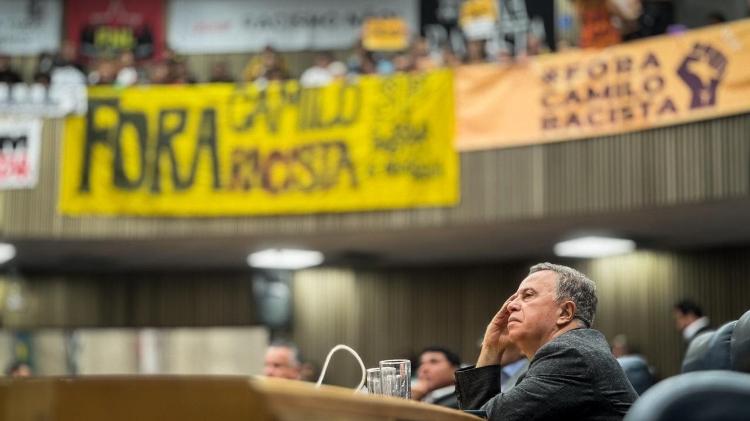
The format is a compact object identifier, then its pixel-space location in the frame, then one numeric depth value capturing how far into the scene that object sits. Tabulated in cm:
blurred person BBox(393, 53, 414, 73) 1112
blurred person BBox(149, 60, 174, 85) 1198
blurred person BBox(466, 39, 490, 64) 1091
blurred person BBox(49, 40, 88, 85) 1173
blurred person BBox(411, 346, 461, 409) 664
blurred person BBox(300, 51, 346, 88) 1124
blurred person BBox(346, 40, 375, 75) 1163
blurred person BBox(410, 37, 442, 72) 1096
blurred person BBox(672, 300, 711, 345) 970
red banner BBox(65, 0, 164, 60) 1423
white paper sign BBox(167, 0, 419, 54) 1370
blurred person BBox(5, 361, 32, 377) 940
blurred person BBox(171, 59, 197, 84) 1202
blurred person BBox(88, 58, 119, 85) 1195
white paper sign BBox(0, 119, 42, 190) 1144
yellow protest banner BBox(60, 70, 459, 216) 1091
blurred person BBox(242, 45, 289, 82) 1177
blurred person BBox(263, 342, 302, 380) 715
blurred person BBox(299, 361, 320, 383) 1183
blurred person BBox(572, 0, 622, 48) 1006
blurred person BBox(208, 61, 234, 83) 1210
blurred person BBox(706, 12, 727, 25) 937
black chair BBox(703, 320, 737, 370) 369
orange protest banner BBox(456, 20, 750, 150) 908
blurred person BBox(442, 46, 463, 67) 1078
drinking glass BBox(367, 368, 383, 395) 355
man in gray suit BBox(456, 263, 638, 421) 312
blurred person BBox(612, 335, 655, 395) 482
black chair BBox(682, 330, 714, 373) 387
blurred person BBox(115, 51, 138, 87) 1188
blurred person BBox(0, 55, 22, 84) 1227
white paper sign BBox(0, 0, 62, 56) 1393
